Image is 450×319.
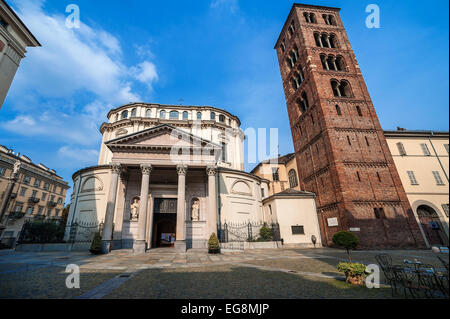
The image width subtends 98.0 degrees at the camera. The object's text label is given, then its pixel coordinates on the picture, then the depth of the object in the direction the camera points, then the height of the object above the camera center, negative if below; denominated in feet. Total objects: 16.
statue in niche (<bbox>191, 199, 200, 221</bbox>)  68.54 +7.81
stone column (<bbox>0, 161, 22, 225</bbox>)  33.76 +10.70
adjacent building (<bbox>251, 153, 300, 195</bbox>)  101.40 +29.22
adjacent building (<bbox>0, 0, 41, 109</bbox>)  31.13 +31.70
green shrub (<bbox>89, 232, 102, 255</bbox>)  48.83 -1.33
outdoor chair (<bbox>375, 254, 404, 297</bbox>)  16.29 -3.77
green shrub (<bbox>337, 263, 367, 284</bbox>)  20.03 -4.42
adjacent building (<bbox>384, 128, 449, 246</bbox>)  63.98 +13.54
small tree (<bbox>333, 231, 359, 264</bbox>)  27.81 -1.91
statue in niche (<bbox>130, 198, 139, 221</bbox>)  64.88 +8.80
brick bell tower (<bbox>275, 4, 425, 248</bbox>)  58.59 +30.13
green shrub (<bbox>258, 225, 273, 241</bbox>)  67.51 -1.13
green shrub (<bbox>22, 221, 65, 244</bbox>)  76.30 +5.32
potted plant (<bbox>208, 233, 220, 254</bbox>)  51.37 -3.04
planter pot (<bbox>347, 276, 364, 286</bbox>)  20.01 -5.29
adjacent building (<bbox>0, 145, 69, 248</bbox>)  107.13 +31.07
